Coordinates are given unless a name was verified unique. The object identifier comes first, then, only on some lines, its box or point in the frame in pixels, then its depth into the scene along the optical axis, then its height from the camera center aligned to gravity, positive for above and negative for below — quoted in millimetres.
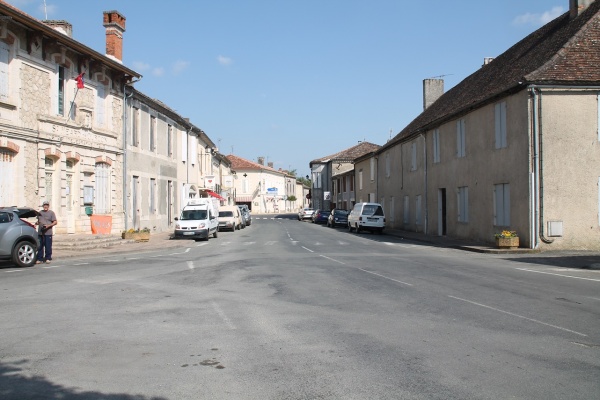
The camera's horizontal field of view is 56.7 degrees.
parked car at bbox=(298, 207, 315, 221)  65312 -613
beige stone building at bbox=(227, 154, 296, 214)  97750 +4048
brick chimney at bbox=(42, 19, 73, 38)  24844 +8285
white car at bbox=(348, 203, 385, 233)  35969 -682
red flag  22812 +5268
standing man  16500 -681
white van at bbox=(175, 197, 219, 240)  28516 -644
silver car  14875 -759
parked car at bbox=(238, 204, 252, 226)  48500 -521
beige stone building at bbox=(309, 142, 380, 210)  63622 +3817
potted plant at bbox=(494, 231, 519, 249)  20516 -1240
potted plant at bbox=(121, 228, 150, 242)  25531 -1205
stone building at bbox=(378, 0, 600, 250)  20125 +2489
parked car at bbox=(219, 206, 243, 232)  39969 -702
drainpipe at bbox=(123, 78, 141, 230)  27547 +2808
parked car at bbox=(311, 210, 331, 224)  56688 -859
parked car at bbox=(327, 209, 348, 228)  46500 -806
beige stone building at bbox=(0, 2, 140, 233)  19000 +3422
